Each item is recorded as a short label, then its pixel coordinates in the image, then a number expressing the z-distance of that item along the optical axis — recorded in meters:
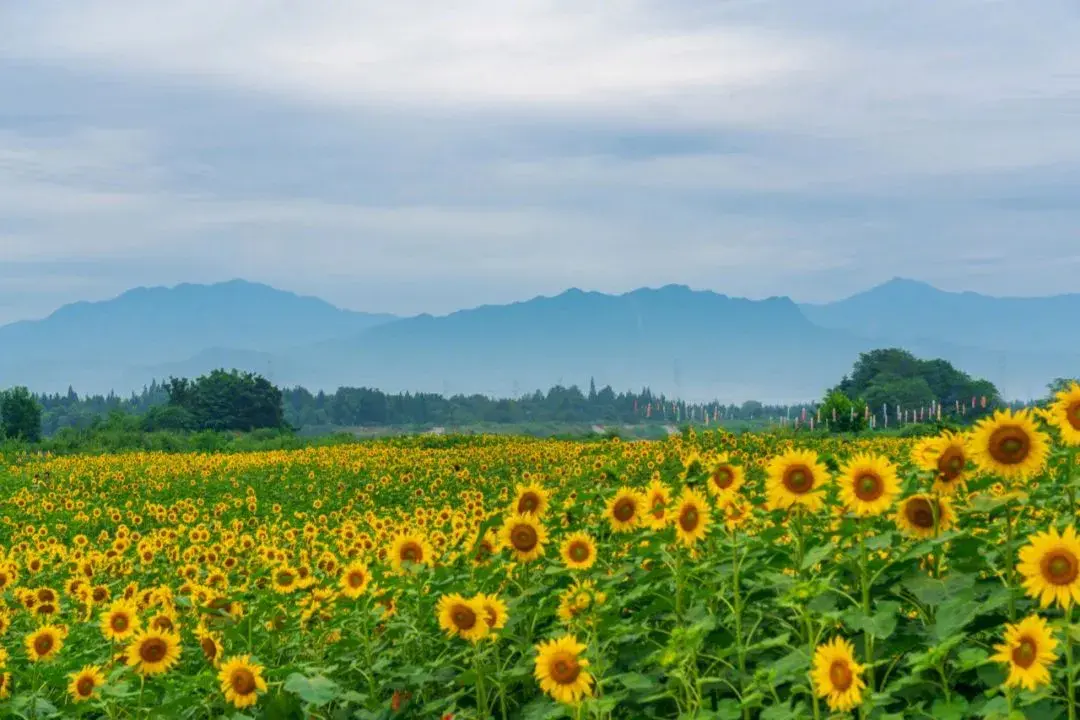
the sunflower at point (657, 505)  5.34
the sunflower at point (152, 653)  5.78
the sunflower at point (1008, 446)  4.20
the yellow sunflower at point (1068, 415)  4.15
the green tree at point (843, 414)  38.94
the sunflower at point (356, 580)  6.16
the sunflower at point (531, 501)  5.69
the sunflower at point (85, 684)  5.71
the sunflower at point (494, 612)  5.04
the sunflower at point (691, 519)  5.15
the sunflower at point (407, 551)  6.06
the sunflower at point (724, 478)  5.20
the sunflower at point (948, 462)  4.33
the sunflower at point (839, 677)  3.73
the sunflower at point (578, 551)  5.36
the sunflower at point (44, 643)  6.23
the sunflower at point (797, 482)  4.65
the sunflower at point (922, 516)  4.46
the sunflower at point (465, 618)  5.02
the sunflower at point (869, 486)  4.36
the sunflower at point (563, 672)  4.26
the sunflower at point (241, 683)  5.49
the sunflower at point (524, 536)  5.52
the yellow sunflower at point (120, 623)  6.22
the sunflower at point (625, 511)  5.58
